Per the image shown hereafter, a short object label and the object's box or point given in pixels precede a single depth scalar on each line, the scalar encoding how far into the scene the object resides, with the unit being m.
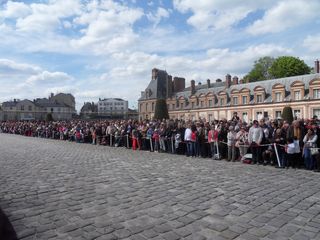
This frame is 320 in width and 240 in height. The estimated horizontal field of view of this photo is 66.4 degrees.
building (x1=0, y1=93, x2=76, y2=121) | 79.58
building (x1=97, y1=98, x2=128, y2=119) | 115.15
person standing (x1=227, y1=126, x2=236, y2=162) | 10.42
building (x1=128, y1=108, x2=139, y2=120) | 76.24
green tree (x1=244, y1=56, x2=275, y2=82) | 50.92
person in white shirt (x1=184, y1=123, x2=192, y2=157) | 11.87
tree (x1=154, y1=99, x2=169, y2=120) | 35.92
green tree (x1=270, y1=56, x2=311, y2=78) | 44.93
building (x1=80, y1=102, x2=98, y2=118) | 102.80
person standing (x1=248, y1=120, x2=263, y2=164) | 9.77
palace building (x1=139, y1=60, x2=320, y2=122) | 37.89
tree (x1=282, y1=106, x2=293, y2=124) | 30.98
